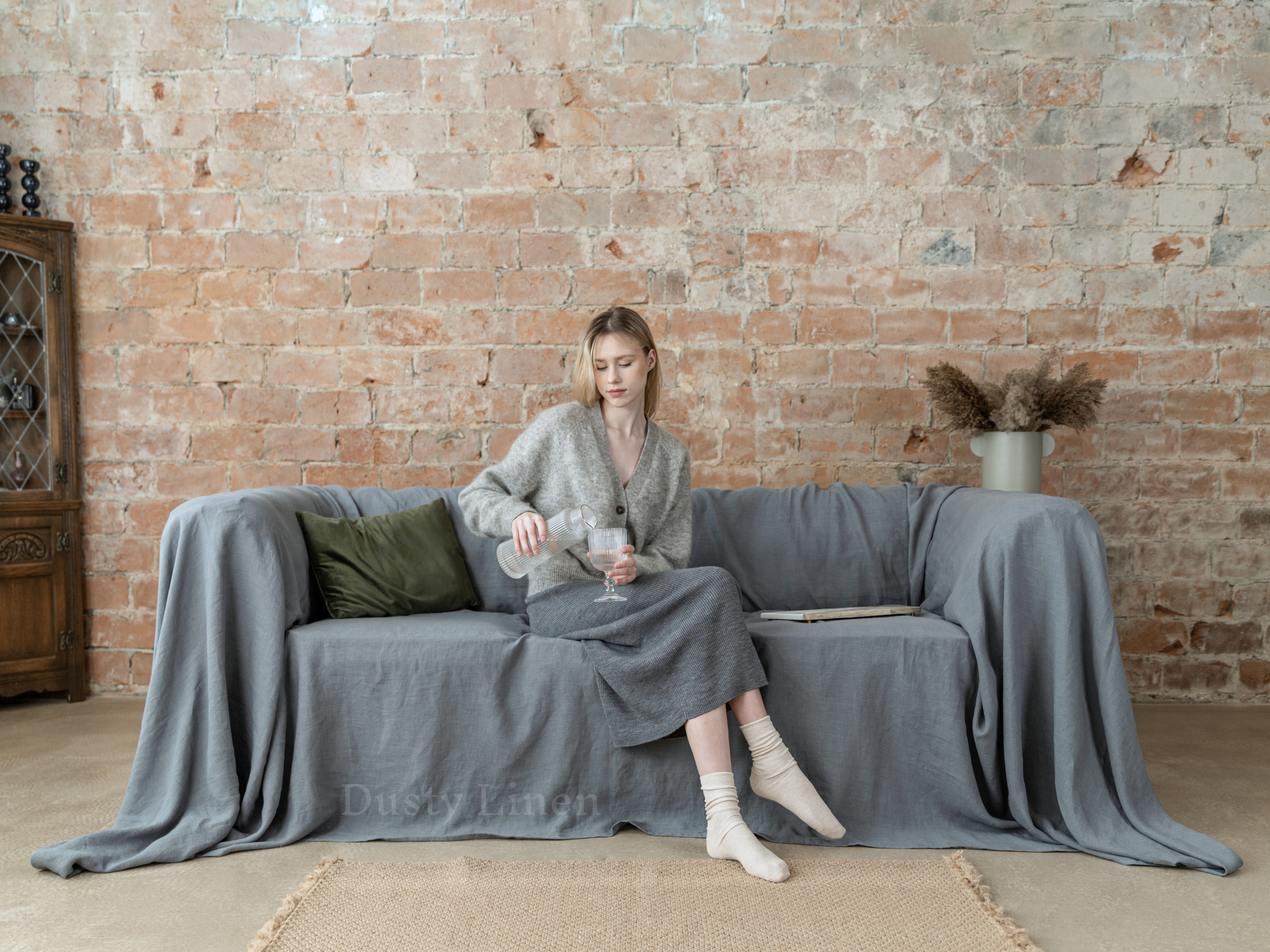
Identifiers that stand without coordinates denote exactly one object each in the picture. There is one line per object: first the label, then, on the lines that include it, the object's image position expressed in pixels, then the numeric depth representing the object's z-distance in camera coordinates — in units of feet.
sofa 6.86
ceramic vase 9.50
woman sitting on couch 6.65
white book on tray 7.76
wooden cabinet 10.87
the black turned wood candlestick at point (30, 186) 11.05
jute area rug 5.32
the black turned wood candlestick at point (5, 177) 10.89
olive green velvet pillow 8.09
